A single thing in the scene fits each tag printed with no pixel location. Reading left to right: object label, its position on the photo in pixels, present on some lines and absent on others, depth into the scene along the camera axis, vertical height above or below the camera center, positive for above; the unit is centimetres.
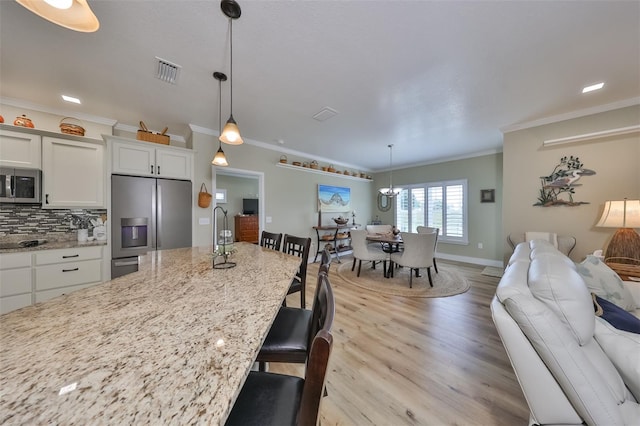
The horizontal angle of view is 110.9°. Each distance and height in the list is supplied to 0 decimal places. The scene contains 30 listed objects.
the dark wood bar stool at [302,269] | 204 -53
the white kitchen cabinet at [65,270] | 232 -65
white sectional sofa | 91 -63
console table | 529 -62
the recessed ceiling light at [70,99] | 256 +133
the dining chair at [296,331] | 91 -66
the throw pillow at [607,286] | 156 -52
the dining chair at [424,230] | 474 -37
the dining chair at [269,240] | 247 -33
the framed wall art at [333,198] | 545 +37
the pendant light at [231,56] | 147 +138
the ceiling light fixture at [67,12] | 99 +94
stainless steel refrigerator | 268 -7
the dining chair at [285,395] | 58 -68
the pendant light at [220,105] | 220 +137
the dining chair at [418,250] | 347 -60
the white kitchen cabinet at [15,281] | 214 -69
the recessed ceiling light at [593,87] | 241 +140
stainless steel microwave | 238 +29
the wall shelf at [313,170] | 466 +100
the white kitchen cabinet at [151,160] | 271 +69
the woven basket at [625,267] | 211 -53
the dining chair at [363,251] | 401 -71
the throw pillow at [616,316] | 118 -58
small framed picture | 497 +40
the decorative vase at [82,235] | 273 -29
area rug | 337 -120
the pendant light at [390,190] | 485 +52
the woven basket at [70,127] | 266 +104
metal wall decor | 305 +44
